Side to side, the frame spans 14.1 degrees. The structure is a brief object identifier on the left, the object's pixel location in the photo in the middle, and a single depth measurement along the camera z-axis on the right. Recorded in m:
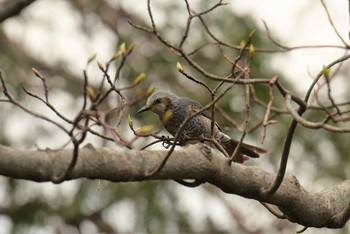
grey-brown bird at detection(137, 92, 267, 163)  10.90
